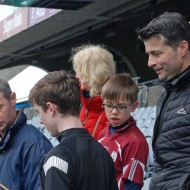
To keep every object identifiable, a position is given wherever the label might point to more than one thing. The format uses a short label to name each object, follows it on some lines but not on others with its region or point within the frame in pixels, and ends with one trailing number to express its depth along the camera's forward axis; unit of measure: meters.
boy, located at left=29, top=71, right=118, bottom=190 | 3.67
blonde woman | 5.62
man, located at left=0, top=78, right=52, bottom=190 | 4.65
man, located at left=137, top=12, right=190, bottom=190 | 4.11
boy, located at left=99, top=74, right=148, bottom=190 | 4.99
